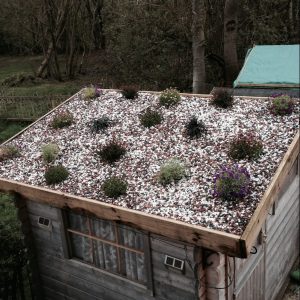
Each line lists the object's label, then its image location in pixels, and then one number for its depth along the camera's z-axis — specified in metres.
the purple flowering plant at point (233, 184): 5.70
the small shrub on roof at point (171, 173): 6.53
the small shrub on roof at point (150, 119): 8.38
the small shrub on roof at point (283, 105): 7.57
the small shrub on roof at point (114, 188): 6.51
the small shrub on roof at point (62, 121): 9.37
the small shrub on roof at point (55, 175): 7.23
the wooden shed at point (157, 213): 5.77
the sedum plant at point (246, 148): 6.57
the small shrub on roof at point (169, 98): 8.98
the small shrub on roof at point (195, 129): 7.63
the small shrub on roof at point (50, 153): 8.07
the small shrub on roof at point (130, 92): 9.80
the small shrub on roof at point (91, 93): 10.44
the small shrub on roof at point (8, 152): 8.62
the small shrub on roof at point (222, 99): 8.38
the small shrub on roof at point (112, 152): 7.48
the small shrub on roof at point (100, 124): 8.77
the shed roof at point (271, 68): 8.43
